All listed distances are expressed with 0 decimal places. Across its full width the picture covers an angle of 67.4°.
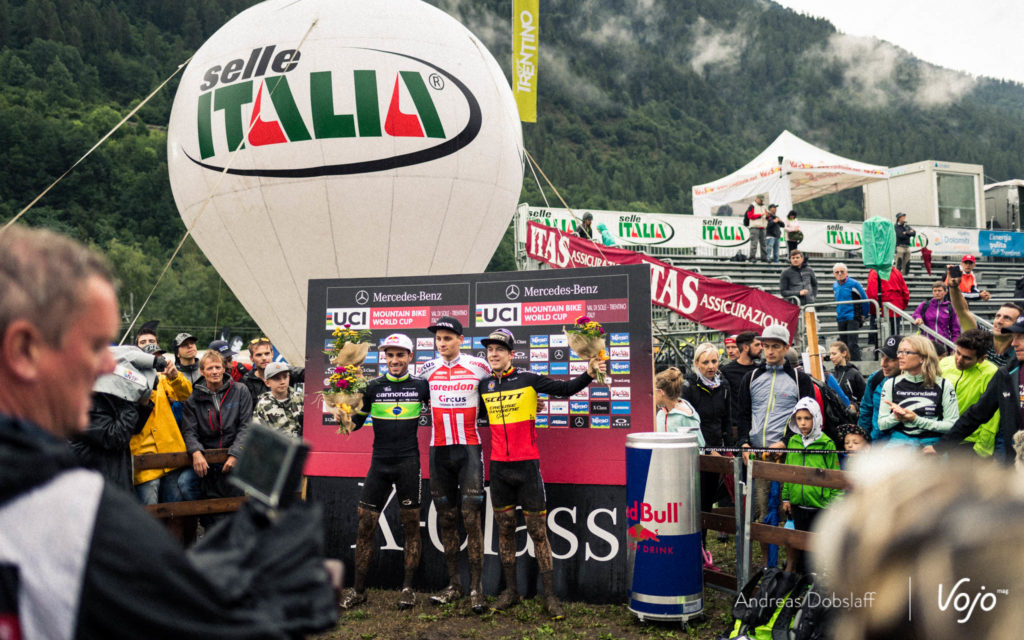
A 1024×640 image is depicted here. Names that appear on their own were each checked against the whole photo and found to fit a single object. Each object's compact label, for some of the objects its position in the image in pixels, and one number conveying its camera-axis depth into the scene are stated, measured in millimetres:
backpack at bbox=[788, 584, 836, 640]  4625
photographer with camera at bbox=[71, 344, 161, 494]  5996
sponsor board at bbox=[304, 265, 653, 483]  6906
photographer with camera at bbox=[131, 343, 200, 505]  6688
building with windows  34281
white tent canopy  29391
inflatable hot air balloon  9688
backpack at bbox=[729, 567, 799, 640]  4941
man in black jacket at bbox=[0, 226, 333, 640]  1130
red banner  11039
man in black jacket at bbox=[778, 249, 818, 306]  14117
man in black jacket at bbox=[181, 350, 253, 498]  6961
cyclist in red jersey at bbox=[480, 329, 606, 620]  6395
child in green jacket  6004
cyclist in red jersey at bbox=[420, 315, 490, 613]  6574
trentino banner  20641
